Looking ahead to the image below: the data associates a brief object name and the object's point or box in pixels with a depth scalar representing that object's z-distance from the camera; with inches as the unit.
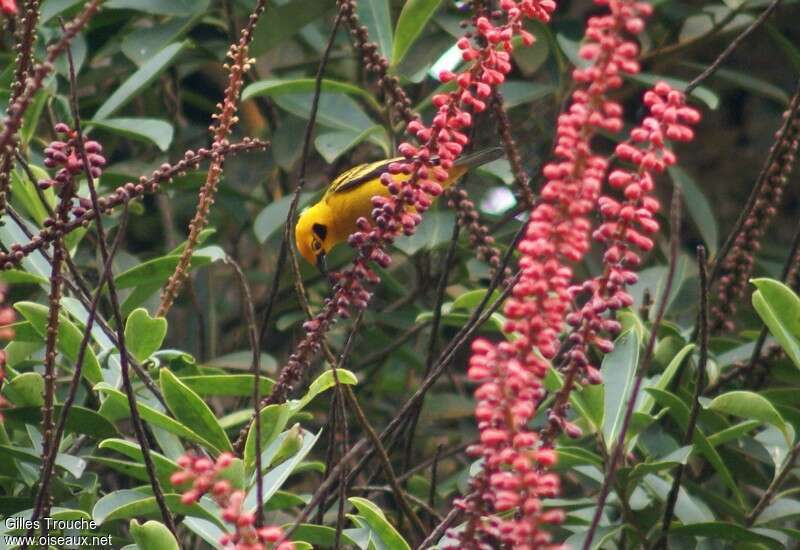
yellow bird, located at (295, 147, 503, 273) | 301.3
